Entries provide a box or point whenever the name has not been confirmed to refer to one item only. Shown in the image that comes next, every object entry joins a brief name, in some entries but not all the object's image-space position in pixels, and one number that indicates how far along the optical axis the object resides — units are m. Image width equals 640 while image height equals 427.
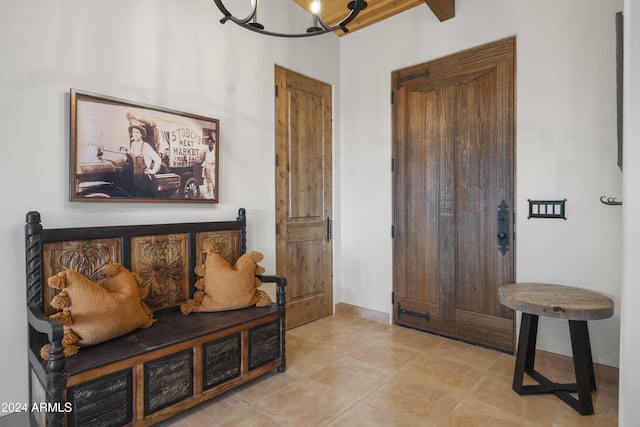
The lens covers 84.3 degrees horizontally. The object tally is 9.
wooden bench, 1.69
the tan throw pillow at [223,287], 2.52
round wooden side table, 2.07
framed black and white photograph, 2.18
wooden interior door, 3.50
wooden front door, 2.97
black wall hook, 2.37
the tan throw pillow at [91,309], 1.79
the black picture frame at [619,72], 2.11
